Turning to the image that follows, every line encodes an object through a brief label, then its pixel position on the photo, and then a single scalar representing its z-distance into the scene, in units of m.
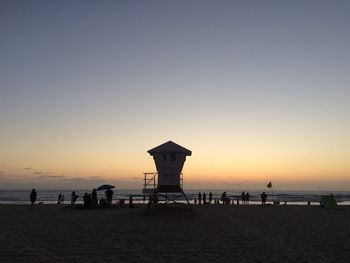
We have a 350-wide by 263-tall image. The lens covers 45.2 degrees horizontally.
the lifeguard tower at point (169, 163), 23.06
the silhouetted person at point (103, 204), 31.34
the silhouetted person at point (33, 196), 33.39
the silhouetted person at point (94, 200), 31.23
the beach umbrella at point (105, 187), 36.00
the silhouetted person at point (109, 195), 34.09
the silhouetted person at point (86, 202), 30.88
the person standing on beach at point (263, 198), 43.38
